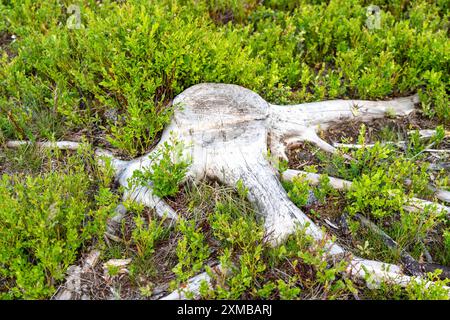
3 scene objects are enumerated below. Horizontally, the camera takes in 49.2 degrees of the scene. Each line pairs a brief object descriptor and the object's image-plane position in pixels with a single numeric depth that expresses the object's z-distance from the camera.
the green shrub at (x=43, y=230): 4.26
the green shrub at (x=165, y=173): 4.94
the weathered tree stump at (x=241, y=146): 4.87
